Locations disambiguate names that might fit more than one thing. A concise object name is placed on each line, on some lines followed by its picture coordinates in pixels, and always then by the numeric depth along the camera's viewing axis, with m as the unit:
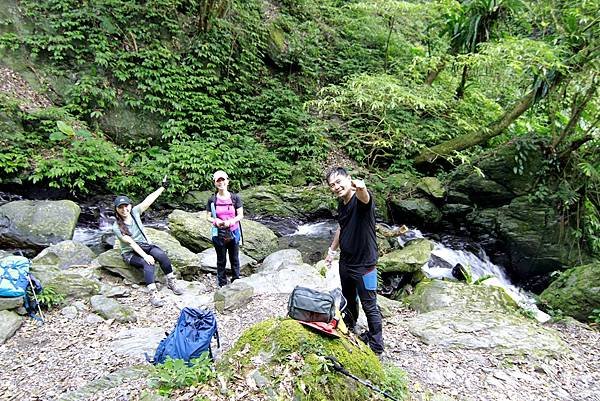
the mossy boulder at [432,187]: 11.33
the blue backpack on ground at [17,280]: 4.35
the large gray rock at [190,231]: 7.88
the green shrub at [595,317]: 5.96
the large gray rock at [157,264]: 5.79
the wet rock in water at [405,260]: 7.33
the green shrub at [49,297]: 4.66
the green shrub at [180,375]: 2.74
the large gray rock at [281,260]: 6.84
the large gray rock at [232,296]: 5.05
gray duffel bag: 2.95
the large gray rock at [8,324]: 4.09
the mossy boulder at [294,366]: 2.63
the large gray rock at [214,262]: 6.87
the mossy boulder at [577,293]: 6.26
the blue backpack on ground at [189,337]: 3.25
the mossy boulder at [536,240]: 9.30
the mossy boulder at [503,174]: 10.27
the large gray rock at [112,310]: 4.69
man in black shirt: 3.46
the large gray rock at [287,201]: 10.87
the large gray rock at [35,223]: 7.44
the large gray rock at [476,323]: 4.54
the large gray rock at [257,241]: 8.20
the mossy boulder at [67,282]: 4.94
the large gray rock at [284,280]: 5.65
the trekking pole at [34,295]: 4.55
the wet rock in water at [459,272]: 8.66
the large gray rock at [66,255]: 6.14
